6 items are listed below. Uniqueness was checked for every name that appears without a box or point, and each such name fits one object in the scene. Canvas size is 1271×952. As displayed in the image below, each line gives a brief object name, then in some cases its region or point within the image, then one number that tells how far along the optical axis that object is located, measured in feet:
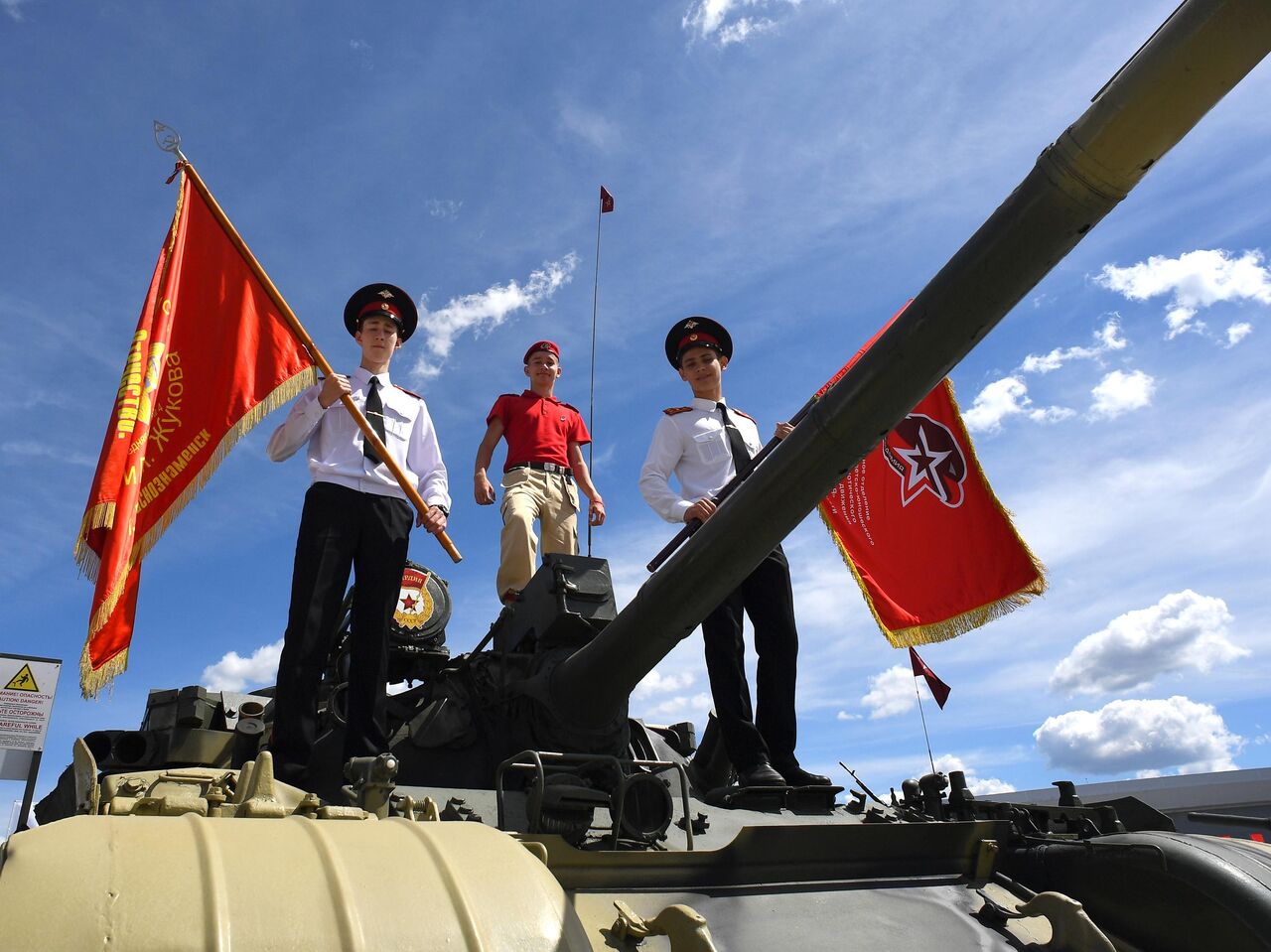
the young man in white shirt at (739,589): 19.19
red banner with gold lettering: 18.62
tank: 8.08
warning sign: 22.08
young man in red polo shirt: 25.32
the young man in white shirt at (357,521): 17.43
